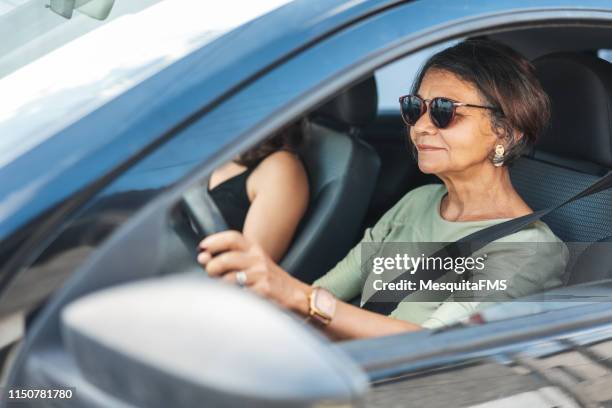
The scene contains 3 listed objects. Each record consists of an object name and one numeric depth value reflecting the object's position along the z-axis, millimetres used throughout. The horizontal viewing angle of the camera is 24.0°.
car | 1458
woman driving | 2112
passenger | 2372
